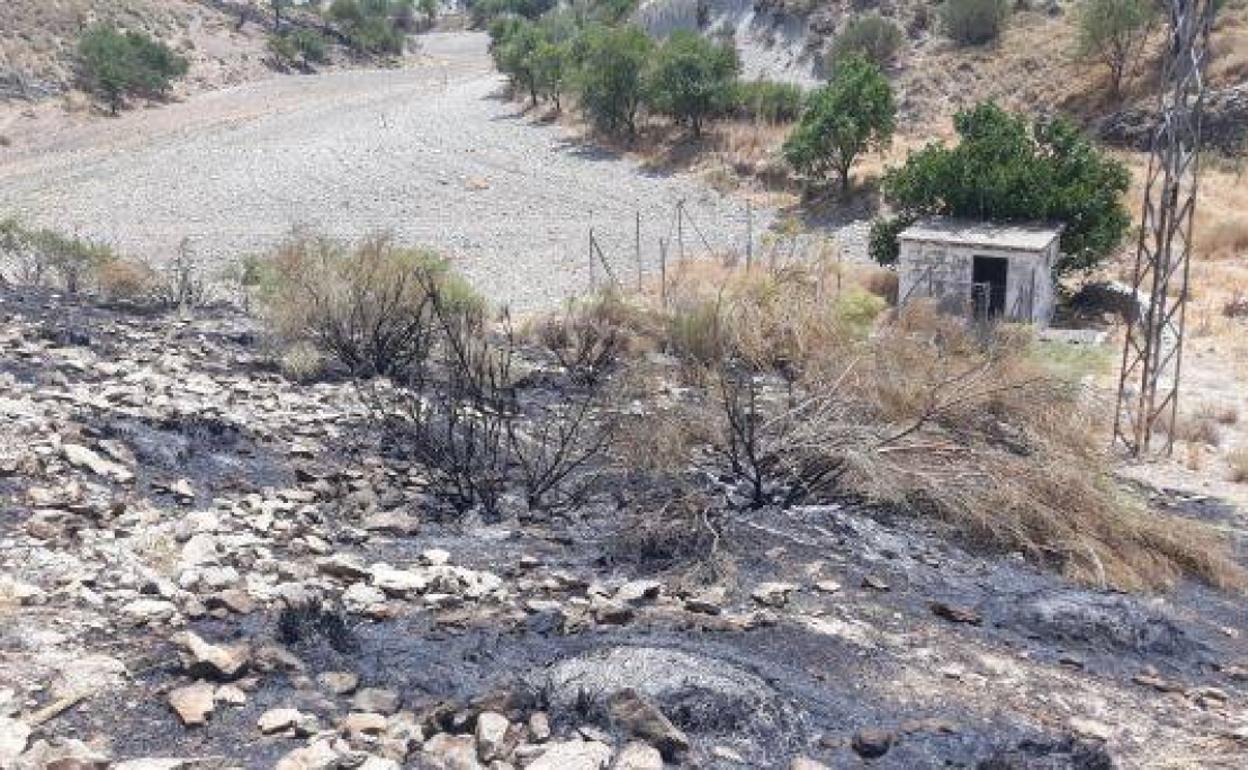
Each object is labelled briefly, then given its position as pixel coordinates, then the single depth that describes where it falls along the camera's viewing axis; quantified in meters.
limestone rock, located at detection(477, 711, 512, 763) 6.41
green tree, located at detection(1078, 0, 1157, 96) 33.31
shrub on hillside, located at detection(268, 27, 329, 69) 59.97
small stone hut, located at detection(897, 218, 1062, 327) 19.05
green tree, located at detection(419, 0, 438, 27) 93.25
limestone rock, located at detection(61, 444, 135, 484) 9.65
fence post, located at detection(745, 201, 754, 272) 19.96
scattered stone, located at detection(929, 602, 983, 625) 8.67
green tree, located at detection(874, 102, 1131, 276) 20.47
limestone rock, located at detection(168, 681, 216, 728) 6.46
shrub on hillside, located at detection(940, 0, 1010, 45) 38.62
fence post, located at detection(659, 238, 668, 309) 17.72
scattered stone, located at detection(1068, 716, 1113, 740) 7.14
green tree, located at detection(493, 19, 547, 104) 44.78
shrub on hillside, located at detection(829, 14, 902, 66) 39.75
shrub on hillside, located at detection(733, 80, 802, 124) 36.28
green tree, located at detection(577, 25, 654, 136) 36.84
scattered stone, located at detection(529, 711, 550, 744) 6.58
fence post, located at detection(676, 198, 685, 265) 22.92
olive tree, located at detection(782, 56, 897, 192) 28.67
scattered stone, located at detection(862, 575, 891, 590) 9.07
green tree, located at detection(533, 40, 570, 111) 43.22
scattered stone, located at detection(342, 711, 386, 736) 6.48
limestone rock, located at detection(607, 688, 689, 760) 6.56
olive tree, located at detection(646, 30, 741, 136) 35.72
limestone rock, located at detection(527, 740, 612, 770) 6.28
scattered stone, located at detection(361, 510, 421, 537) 9.50
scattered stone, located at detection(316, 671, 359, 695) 6.93
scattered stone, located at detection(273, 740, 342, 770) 6.12
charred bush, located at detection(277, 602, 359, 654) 7.41
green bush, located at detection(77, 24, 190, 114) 46.16
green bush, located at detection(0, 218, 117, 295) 17.44
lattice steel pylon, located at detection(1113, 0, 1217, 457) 13.45
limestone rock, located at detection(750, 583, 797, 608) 8.57
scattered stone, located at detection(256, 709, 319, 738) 6.43
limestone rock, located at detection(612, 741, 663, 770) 6.36
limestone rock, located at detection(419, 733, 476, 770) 6.33
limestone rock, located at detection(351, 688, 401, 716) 6.76
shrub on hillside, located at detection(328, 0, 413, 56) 67.44
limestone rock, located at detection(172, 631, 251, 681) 6.87
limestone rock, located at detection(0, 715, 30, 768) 5.96
